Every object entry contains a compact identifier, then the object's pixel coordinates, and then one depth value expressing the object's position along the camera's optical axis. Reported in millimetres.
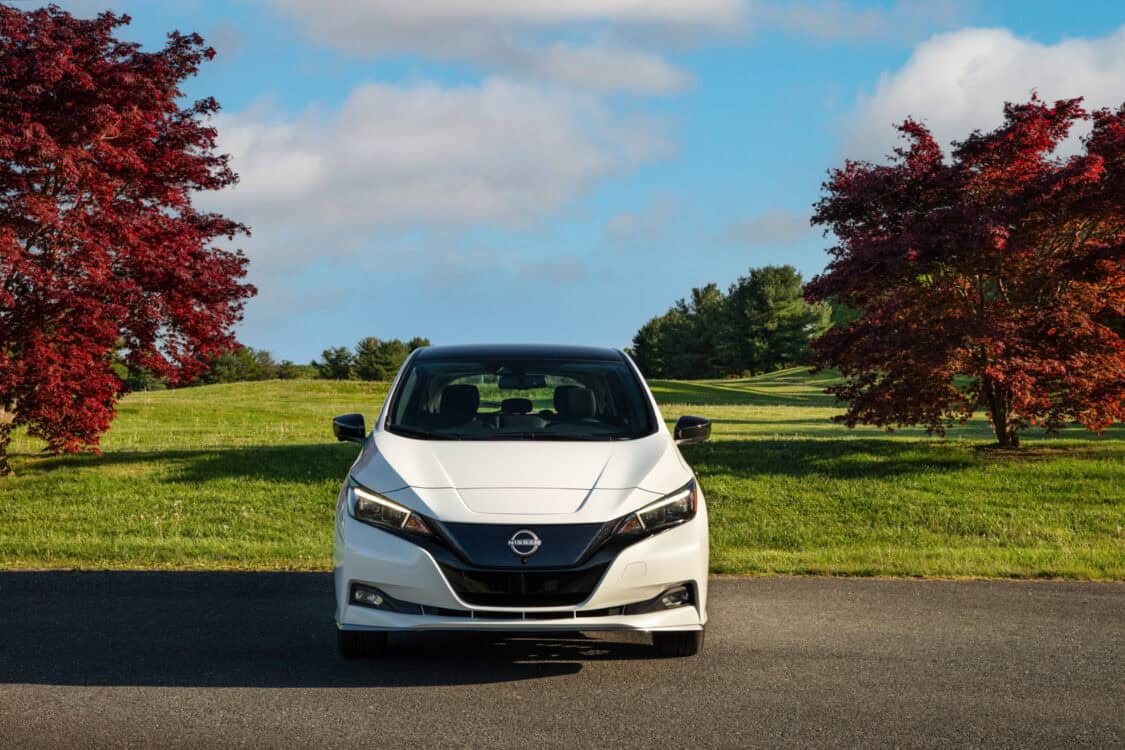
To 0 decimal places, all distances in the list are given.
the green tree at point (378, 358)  89250
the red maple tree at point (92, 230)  15344
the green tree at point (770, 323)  90438
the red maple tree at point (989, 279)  15672
